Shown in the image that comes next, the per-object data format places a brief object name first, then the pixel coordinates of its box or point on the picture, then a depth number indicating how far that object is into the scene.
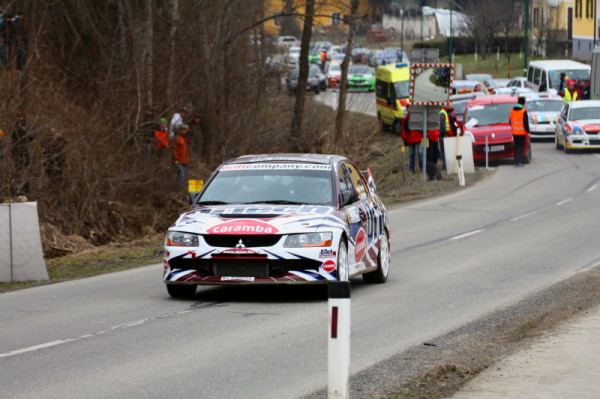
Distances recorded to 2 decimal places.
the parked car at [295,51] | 85.76
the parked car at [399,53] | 88.85
